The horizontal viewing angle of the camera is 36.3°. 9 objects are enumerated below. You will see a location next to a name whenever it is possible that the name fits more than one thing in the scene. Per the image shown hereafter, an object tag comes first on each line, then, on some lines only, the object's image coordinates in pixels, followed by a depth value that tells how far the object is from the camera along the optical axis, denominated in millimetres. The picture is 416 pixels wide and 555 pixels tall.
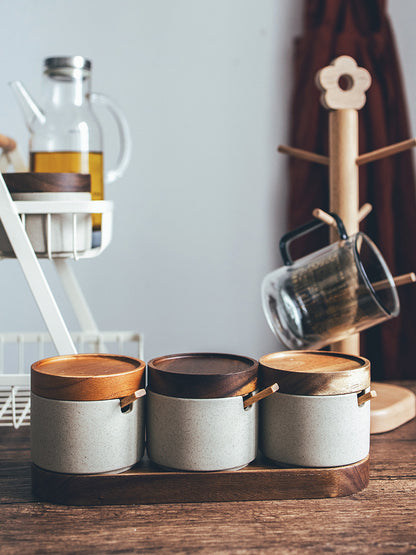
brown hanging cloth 1618
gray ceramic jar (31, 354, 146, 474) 681
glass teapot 950
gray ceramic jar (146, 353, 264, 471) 692
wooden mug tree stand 1068
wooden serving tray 698
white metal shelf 816
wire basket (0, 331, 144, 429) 852
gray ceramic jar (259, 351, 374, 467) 715
